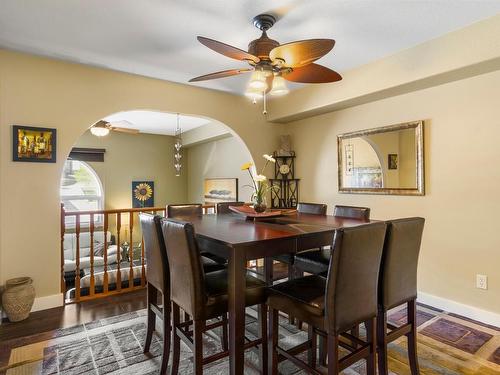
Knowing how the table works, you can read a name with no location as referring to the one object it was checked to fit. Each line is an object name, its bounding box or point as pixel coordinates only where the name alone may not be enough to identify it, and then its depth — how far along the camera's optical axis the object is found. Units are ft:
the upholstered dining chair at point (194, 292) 5.14
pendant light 18.36
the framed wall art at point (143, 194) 22.89
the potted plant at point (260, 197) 8.33
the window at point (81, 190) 20.89
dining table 5.05
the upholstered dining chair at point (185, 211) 9.10
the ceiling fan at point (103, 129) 14.16
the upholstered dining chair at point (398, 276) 5.39
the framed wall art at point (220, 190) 19.45
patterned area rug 6.57
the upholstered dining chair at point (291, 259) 8.63
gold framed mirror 10.19
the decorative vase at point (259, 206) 8.43
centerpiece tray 8.09
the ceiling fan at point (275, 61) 5.96
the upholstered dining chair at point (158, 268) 6.17
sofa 18.44
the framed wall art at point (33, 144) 9.25
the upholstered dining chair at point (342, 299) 4.60
